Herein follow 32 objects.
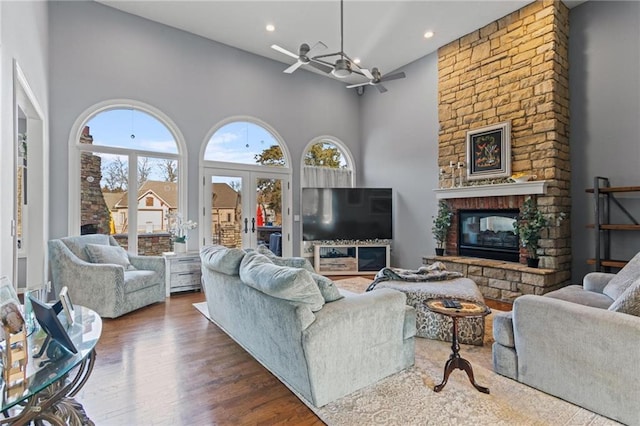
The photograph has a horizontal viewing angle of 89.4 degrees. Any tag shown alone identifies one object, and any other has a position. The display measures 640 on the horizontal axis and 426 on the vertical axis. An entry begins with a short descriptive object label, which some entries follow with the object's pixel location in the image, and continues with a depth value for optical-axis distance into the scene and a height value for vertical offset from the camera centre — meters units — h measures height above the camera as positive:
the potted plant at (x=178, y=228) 5.28 -0.22
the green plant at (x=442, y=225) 5.67 -0.21
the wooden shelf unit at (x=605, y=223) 3.93 -0.14
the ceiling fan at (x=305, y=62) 3.75 +1.86
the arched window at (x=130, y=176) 4.75 +0.61
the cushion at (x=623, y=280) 2.60 -0.56
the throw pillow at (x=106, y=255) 4.14 -0.52
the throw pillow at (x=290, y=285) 2.05 -0.47
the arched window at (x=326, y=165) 6.98 +1.11
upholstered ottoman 3.10 -1.03
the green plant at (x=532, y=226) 4.43 -0.18
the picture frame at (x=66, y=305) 1.74 -0.49
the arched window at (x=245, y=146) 5.84 +1.31
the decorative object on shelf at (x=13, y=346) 1.25 -0.53
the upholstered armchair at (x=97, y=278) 3.83 -0.77
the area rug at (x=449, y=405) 1.96 -1.25
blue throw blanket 3.70 -0.72
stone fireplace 4.43 +1.43
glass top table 1.23 -0.65
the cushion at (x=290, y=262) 3.05 -0.46
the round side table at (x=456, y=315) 2.18 -0.69
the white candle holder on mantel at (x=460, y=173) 5.52 +0.69
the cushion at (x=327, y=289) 2.30 -0.54
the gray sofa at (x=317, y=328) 2.06 -0.81
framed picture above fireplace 4.91 +0.98
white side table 4.92 -0.89
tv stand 6.54 -0.90
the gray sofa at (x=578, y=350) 1.87 -0.89
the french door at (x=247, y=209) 5.79 +0.10
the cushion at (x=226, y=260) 2.85 -0.42
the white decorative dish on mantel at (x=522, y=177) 4.62 +0.51
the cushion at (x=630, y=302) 1.95 -0.55
